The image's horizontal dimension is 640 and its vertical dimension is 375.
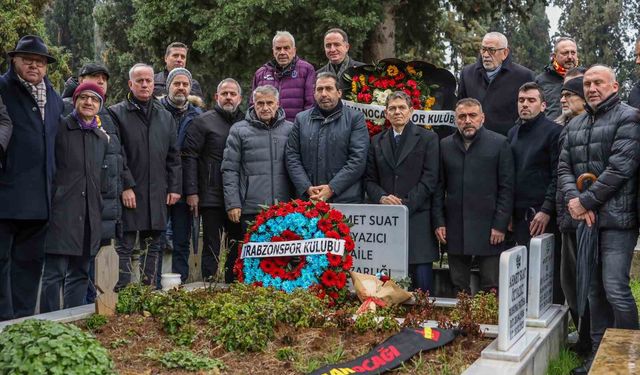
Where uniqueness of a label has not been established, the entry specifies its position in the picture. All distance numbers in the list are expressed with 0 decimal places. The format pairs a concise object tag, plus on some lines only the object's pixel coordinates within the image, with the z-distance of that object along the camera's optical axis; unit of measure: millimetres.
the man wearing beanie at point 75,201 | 6832
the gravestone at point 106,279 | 6309
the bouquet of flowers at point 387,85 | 8555
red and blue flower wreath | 7207
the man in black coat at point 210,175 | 8312
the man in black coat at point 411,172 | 7773
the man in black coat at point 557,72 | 8250
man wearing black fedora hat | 6586
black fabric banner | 5152
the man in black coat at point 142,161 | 7832
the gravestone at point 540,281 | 6317
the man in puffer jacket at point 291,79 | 8711
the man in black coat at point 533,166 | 7441
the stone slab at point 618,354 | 4492
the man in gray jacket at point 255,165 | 8008
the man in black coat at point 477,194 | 7551
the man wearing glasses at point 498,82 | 8219
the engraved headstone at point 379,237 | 7551
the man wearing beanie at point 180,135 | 8469
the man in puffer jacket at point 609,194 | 6113
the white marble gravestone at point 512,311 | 5250
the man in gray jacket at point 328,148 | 7840
